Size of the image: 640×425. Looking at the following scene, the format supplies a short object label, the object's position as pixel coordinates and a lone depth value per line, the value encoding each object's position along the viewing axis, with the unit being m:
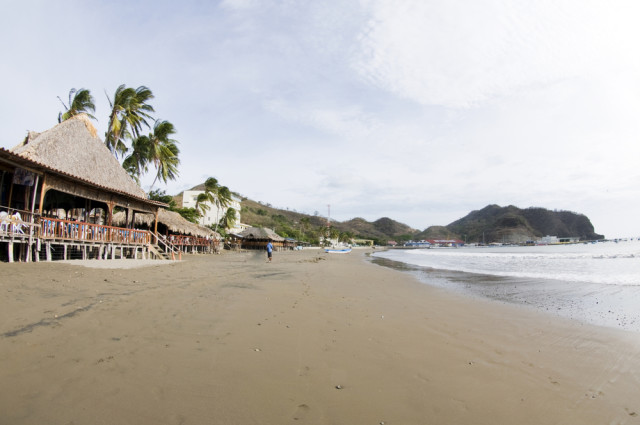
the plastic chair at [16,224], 9.45
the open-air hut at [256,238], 49.03
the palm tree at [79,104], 22.78
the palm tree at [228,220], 49.25
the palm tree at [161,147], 28.19
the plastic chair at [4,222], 9.12
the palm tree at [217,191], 43.19
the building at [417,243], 167.38
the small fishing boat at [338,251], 54.19
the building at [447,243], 160.62
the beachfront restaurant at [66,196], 10.14
